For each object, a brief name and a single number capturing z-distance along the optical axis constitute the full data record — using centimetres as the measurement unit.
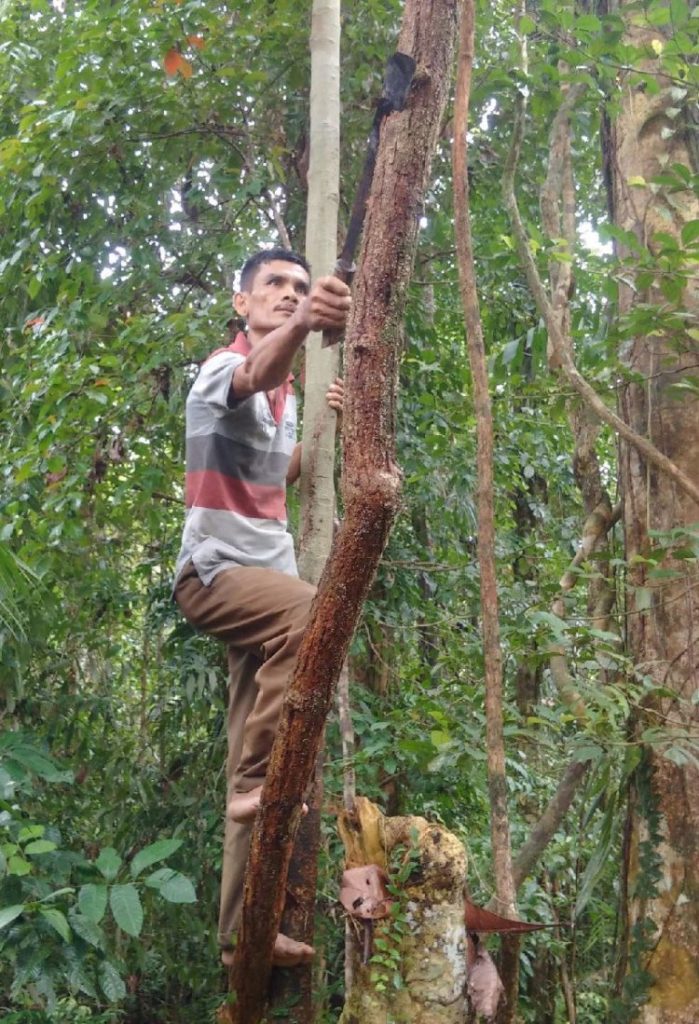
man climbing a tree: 246
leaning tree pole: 182
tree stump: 230
